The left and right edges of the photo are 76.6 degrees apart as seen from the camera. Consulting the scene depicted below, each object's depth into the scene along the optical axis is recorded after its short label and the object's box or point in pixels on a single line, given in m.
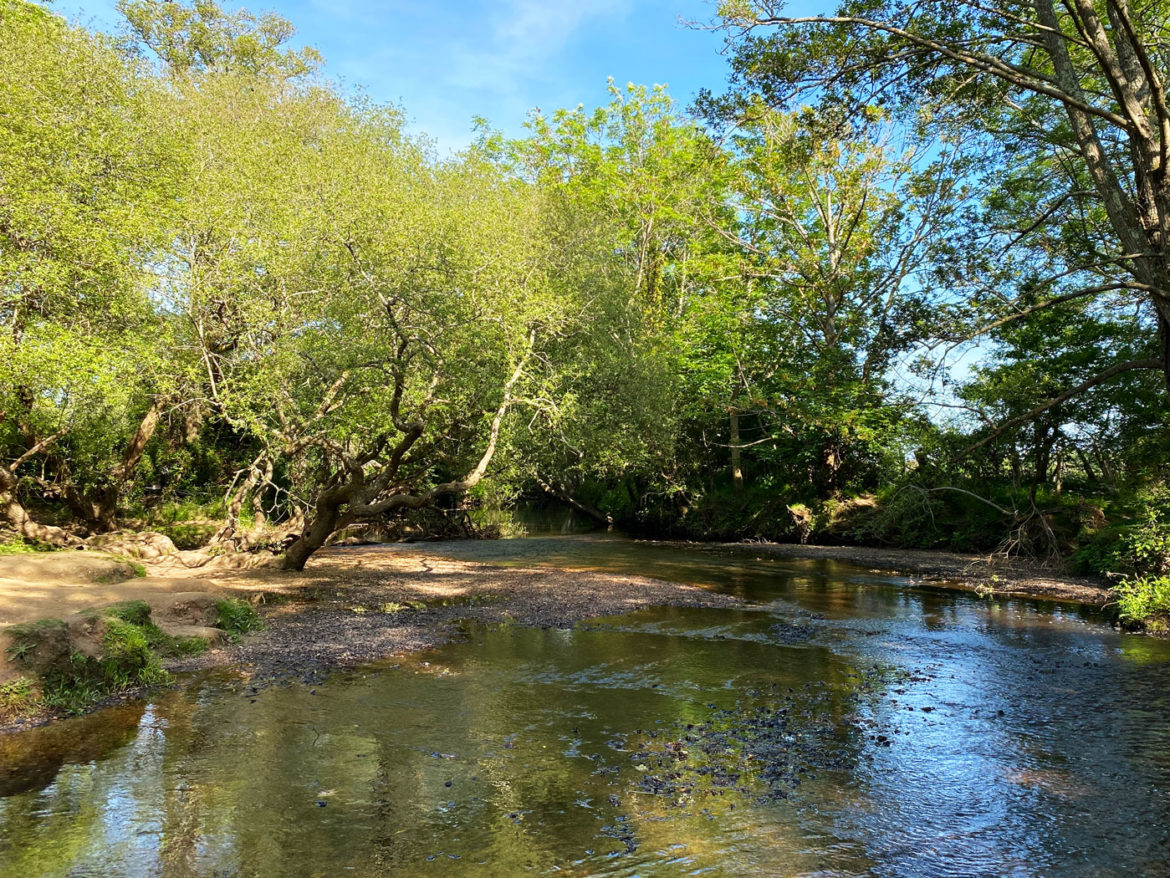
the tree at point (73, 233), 17.84
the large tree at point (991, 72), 12.80
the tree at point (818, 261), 30.94
